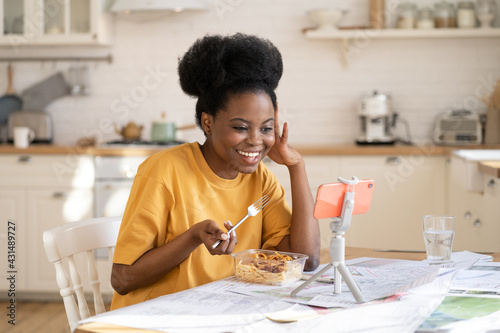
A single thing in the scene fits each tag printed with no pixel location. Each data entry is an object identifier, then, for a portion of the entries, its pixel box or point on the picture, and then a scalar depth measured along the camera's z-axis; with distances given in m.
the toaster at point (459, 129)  4.02
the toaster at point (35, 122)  4.32
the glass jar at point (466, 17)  4.08
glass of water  1.45
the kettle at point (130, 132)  4.16
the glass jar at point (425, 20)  4.09
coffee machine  4.04
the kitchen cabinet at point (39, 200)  3.84
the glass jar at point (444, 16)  4.09
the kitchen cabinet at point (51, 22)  4.16
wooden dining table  1.60
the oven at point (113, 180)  3.79
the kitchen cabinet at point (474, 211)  2.81
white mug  4.02
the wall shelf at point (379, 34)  4.04
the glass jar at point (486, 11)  4.06
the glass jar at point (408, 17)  4.12
